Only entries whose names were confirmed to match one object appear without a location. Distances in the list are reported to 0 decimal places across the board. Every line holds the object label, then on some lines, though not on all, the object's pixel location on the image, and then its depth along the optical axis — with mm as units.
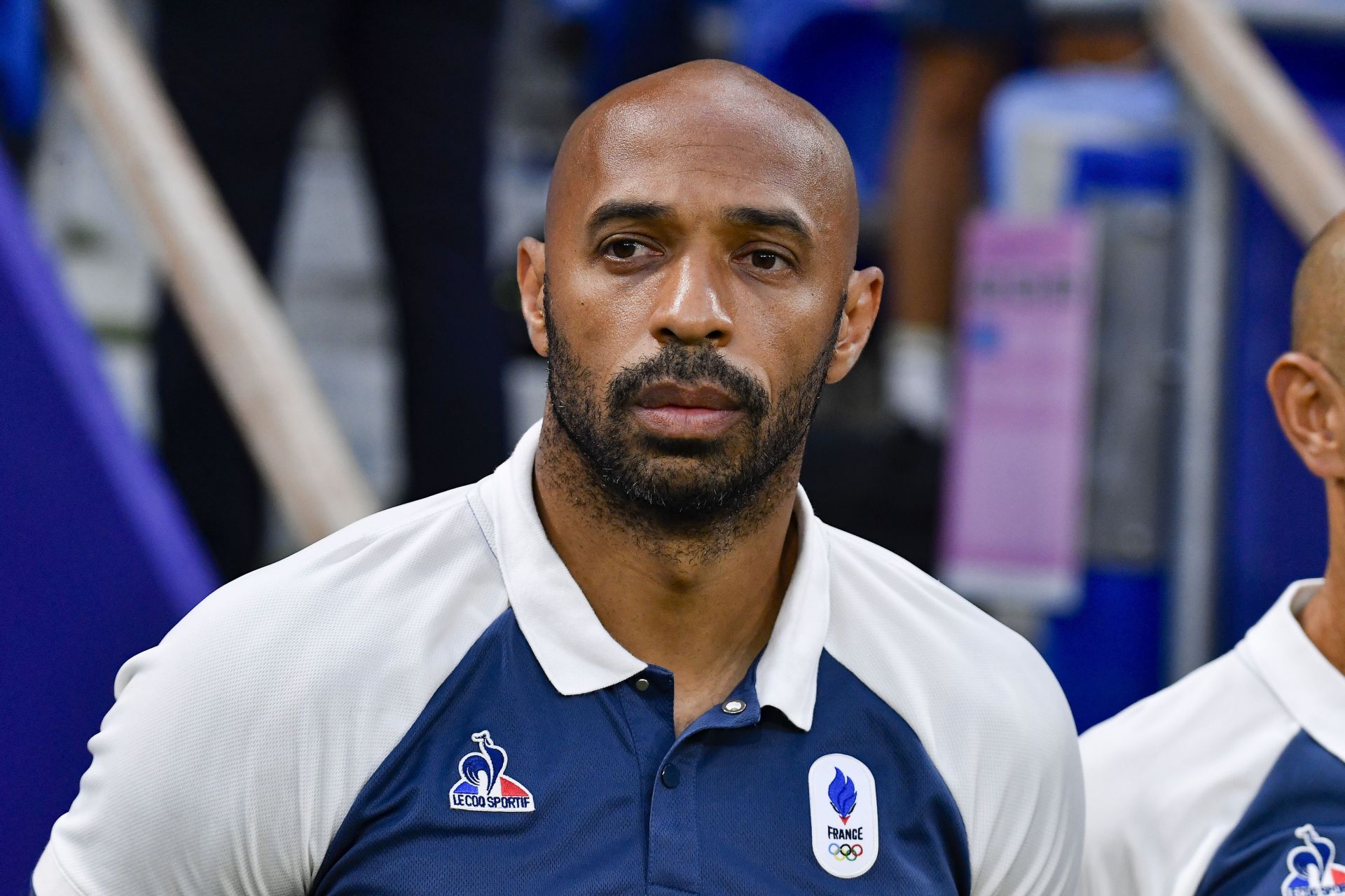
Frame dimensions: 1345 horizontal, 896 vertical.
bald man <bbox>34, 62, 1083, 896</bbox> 3479
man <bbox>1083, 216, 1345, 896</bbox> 4254
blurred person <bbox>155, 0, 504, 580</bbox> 6125
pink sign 7020
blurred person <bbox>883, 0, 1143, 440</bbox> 8758
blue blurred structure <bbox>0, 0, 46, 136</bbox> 5891
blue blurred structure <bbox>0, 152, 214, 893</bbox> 4848
